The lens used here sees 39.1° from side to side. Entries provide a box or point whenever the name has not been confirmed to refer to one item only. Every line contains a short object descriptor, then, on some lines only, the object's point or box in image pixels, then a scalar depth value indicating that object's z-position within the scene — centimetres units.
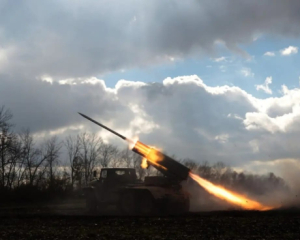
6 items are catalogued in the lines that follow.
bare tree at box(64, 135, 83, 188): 6736
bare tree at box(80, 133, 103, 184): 6920
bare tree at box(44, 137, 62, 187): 6616
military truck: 2478
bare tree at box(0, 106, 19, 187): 5462
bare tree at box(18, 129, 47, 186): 6075
